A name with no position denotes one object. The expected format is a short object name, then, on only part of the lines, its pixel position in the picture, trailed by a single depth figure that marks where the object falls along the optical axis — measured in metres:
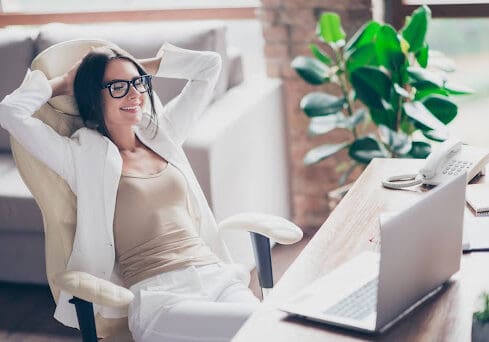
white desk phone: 3.12
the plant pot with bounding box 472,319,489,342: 2.32
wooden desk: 2.47
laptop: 2.39
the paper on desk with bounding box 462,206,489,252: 2.80
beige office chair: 3.20
